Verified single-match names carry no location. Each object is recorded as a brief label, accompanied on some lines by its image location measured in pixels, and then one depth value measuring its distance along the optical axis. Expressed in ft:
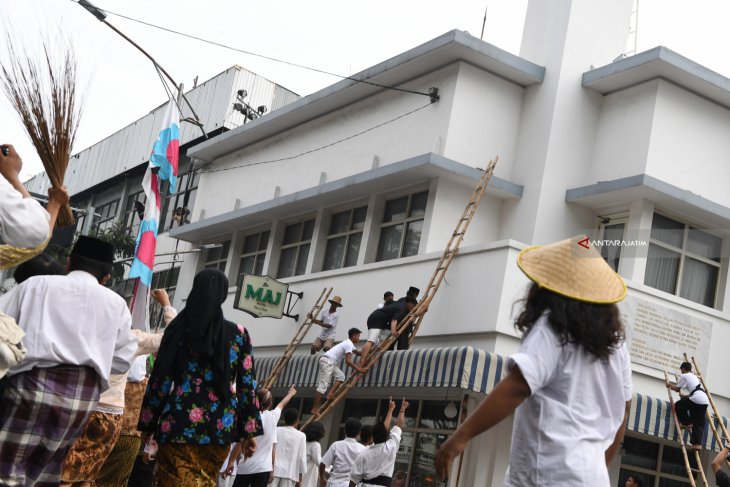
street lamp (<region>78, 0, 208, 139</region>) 67.56
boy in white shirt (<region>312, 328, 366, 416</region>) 63.00
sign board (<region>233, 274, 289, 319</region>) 73.97
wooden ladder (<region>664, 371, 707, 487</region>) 53.01
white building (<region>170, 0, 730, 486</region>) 60.85
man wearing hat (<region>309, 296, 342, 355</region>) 70.59
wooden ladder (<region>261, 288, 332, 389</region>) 71.58
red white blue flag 39.68
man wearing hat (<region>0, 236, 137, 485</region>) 18.84
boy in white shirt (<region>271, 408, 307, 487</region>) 46.98
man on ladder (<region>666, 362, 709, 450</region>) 57.67
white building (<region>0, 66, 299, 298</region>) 104.88
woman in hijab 22.36
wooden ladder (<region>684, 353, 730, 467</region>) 55.21
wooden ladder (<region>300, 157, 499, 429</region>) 59.88
